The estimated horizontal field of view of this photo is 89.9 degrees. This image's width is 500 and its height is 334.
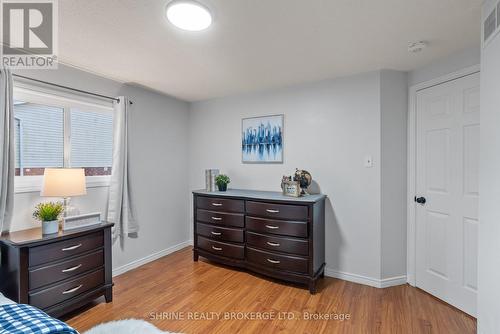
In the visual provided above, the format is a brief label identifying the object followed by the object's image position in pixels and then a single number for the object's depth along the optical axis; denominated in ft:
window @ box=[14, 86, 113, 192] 7.33
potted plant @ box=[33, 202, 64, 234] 6.64
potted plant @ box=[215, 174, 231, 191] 10.95
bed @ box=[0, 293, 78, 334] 3.06
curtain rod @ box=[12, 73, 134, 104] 7.12
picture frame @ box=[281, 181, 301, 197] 9.22
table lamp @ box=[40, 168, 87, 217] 6.83
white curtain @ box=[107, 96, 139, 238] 9.27
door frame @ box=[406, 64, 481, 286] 8.57
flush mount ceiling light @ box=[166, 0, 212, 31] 4.96
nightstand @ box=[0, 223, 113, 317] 5.95
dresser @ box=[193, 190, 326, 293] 8.36
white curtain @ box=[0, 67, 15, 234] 6.45
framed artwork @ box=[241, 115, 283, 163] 10.58
